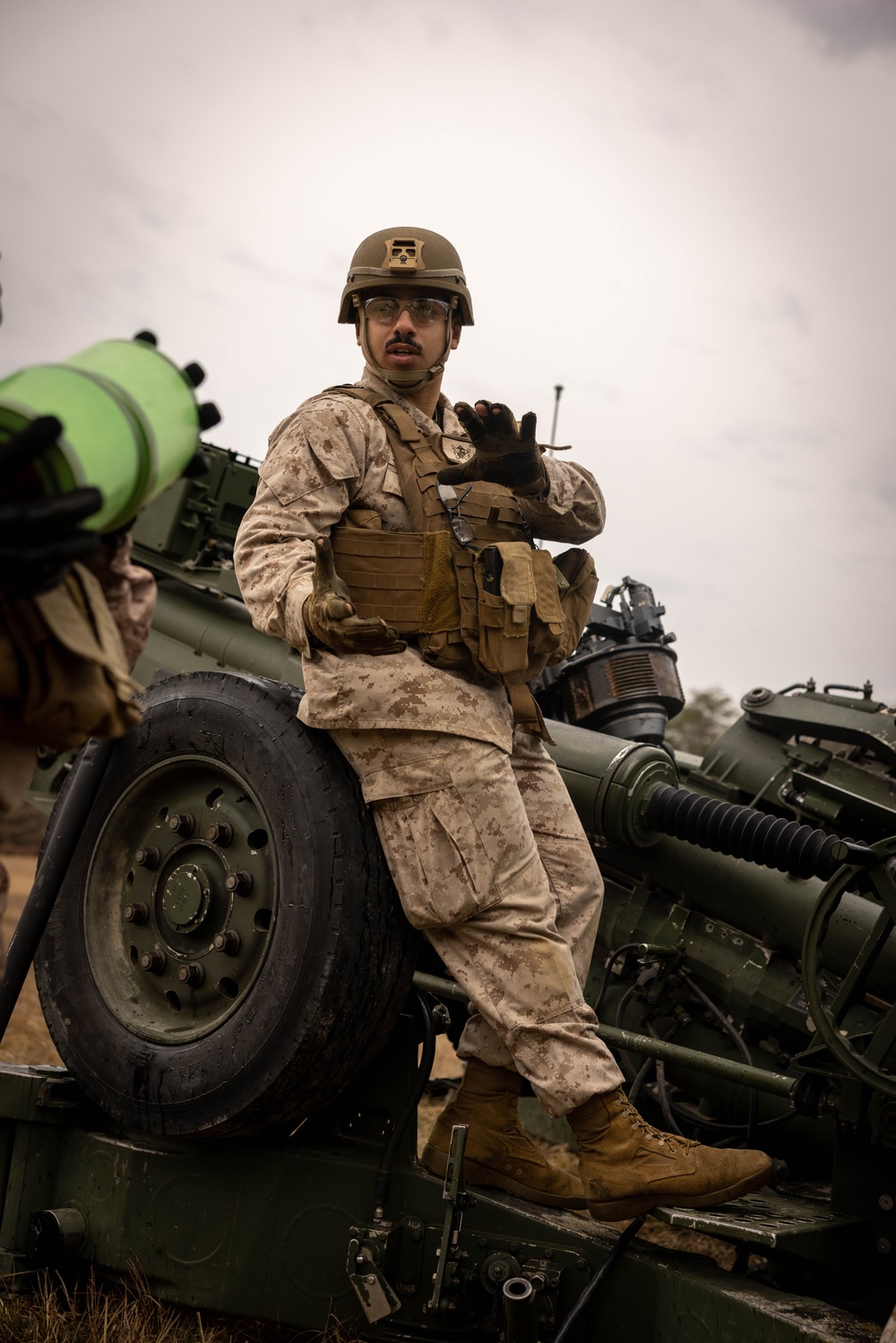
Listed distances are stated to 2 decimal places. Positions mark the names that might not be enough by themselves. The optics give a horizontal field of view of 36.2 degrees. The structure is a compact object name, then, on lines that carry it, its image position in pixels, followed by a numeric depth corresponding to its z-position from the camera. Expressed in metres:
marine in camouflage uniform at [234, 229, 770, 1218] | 2.98
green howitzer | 3.00
